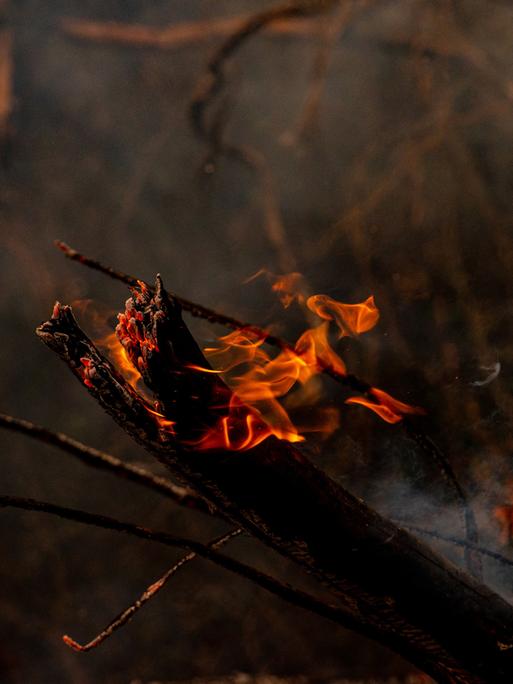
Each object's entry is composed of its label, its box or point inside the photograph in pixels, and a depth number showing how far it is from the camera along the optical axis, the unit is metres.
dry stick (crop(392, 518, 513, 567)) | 3.57
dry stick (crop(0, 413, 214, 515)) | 3.22
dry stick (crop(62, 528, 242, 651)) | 3.46
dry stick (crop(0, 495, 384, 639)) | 3.31
